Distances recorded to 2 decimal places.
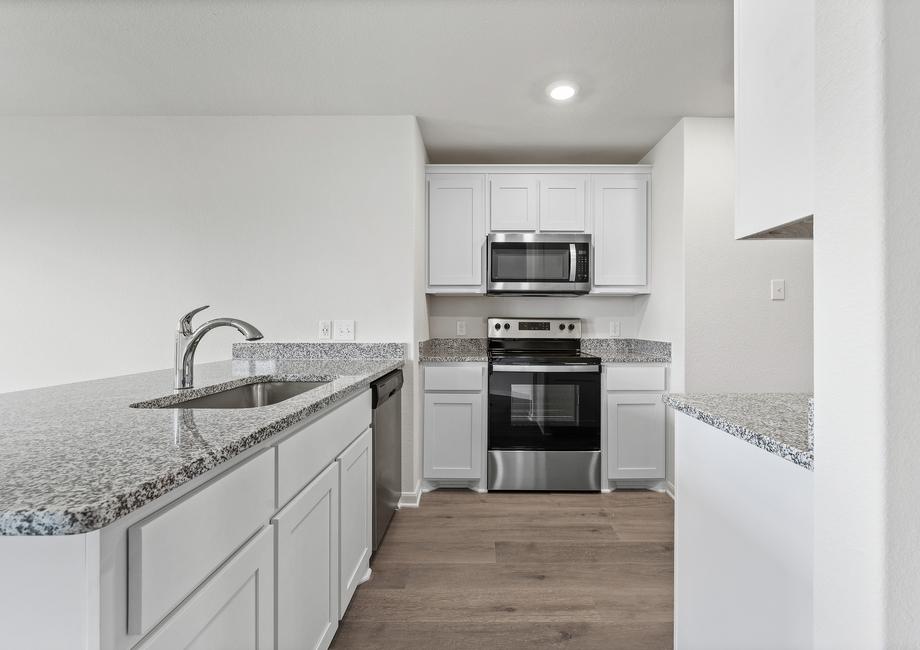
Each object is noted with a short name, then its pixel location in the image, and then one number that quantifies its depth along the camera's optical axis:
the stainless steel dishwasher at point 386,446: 2.20
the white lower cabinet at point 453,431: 3.12
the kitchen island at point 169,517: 0.58
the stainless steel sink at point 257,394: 1.83
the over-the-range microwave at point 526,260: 3.36
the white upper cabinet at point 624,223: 3.41
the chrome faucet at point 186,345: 1.64
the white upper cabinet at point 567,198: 3.42
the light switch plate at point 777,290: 2.87
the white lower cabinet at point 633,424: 3.13
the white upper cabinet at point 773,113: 0.80
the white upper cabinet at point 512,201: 3.41
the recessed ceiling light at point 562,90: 2.51
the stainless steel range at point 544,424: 3.11
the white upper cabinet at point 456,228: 3.41
